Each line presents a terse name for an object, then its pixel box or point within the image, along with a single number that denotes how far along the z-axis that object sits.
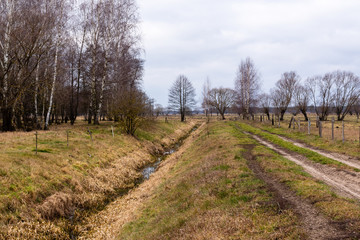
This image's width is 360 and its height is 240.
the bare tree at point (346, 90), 62.06
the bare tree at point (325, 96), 60.94
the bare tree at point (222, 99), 78.88
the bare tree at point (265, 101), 72.81
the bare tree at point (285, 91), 64.50
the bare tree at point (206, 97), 82.68
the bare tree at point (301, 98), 64.75
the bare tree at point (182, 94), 69.19
